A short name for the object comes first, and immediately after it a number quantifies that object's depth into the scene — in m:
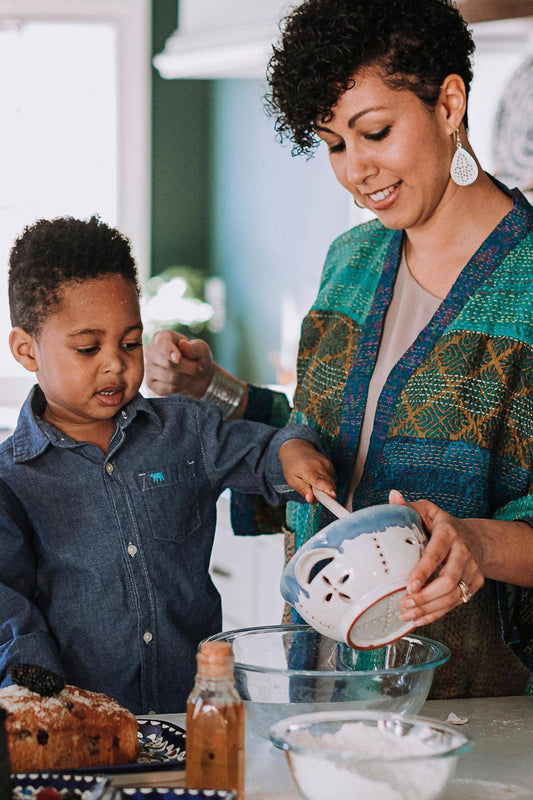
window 4.80
